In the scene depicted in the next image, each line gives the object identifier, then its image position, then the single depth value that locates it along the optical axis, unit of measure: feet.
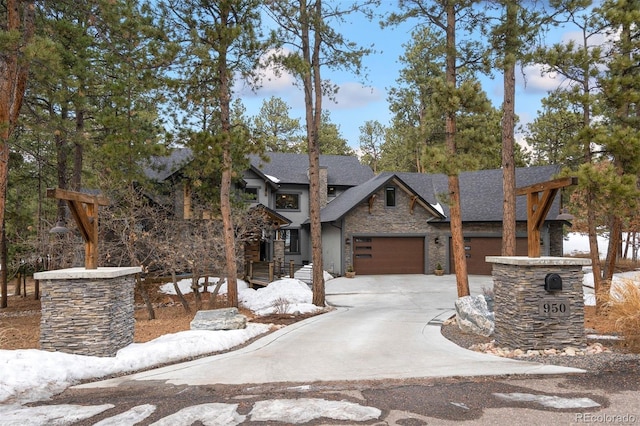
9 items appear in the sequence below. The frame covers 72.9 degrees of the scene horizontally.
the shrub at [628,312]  23.21
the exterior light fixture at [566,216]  33.26
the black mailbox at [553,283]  23.67
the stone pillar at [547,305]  23.82
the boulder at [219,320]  30.50
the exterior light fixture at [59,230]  30.81
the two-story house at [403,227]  70.38
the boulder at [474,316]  29.22
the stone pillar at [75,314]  22.77
